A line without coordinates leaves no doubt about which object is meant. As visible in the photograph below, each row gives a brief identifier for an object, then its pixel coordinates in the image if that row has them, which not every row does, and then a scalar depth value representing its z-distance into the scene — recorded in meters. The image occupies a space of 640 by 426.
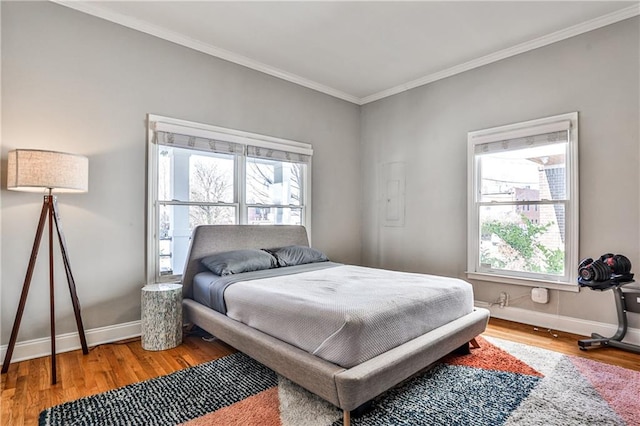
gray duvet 1.87
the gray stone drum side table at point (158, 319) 2.80
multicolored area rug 1.85
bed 1.76
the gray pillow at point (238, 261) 3.11
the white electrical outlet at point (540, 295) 3.41
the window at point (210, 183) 3.30
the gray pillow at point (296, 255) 3.62
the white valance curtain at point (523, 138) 3.33
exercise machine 2.74
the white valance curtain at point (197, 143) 3.30
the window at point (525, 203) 3.31
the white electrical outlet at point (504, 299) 3.72
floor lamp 2.34
